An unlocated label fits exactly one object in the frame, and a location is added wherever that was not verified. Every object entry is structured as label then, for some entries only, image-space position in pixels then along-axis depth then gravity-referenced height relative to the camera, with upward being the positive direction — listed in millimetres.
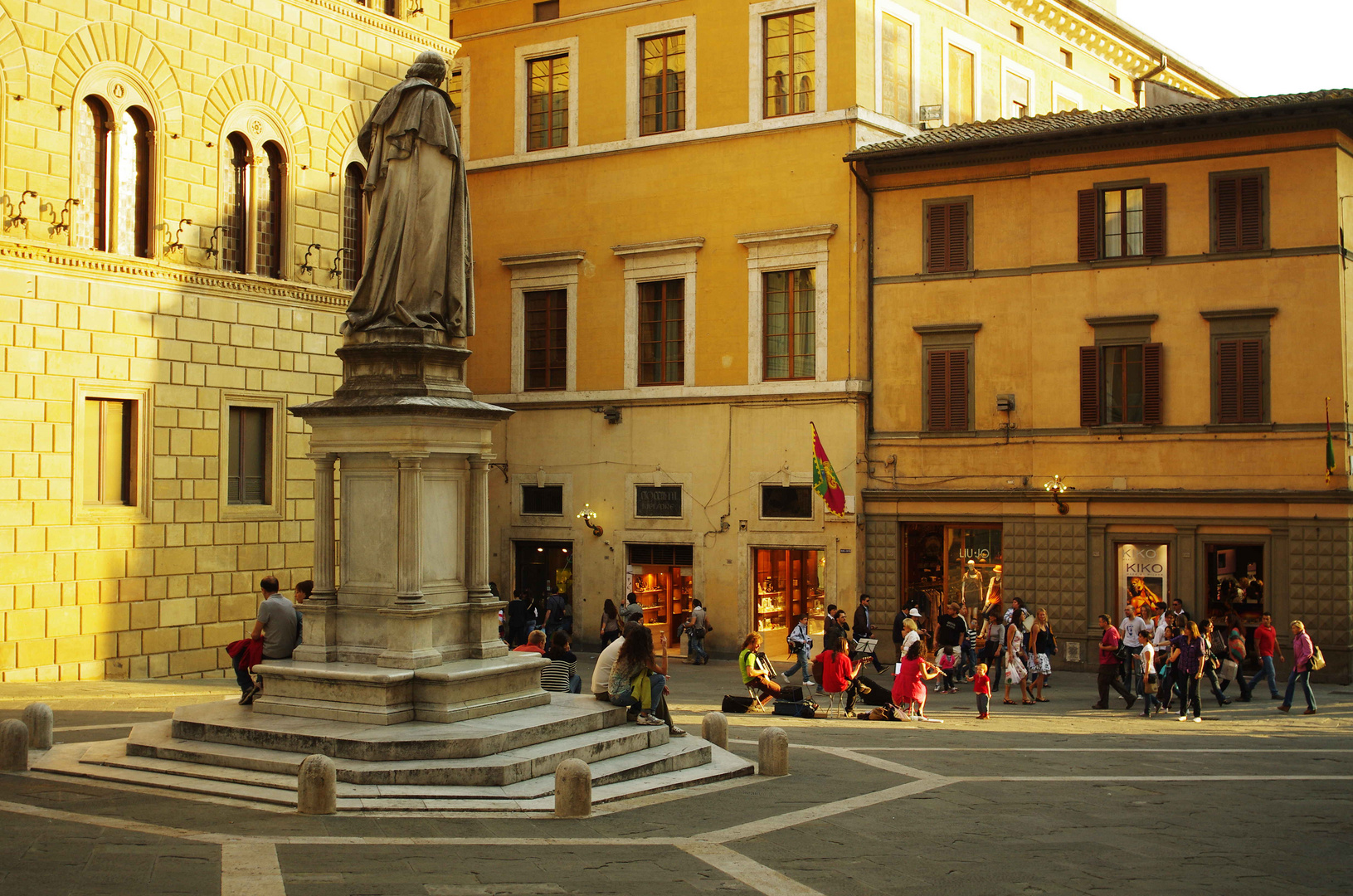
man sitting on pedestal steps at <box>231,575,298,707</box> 13336 -1242
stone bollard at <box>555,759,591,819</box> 11062 -2333
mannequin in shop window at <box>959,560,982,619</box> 27641 -1713
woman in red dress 19641 -2587
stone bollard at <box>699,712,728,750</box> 14828 -2465
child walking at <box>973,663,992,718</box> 19734 -2728
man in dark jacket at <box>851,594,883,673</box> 25469 -2185
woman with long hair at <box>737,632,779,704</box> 20406 -2500
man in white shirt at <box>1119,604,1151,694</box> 22359 -2219
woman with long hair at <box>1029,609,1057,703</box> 23094 -2557
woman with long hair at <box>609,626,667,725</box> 14031 -1793
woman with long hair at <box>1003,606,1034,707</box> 22609 -2629
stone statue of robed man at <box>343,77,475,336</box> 13445 +2804
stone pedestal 12562 -489
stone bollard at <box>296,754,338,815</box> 10648 -2229
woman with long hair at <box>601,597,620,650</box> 24767 -2220
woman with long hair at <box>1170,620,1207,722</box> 20203 -2351
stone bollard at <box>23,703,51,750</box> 13336 -2179
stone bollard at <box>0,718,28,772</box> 12438 -2236
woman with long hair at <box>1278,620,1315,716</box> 20844 -2424
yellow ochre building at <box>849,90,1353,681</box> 25094 +2757
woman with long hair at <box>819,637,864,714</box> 20344 -2577
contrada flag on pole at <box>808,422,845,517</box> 27281 +403
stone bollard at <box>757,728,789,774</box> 13797 -2533
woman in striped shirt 16453 -2042
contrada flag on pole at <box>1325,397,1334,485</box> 24244 +926
